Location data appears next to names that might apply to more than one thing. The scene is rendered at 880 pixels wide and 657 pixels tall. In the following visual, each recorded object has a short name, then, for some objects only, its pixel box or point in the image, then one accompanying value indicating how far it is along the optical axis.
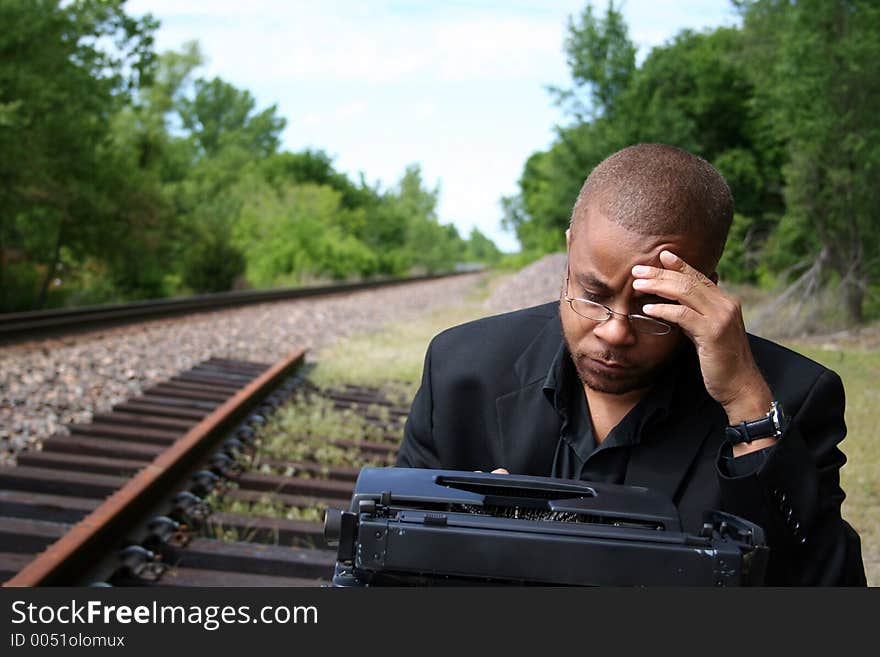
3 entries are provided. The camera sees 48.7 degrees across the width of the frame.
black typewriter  1.31
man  1.70
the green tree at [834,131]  12.30
